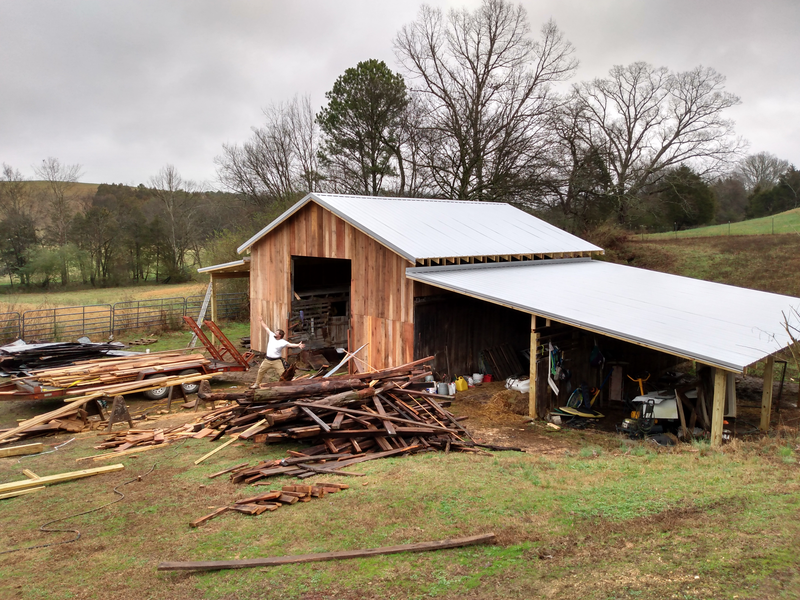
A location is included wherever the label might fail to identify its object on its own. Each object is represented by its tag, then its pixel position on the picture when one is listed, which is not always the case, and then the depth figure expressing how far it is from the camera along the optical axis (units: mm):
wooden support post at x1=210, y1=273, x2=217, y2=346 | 22572
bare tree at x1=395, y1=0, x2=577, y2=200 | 35438
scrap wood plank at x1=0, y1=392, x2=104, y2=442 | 11289
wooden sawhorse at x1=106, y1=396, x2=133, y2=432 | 12188
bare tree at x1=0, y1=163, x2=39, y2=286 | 41812
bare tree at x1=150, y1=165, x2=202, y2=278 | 48938
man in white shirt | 14211
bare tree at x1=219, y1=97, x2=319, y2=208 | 48688
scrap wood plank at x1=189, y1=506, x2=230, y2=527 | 6980
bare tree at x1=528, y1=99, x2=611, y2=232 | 36719
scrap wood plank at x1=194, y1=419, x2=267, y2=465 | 9812
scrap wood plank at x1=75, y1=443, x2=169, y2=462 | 10117
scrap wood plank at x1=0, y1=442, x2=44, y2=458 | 10430
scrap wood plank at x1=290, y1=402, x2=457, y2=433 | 10164
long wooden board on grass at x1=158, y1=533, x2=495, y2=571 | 5754
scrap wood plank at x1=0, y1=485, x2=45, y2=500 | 8398
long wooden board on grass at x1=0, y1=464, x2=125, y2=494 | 8527
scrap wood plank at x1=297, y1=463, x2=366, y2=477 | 8828
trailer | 12906
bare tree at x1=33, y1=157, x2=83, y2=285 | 43847
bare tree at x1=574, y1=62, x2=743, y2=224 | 42031
